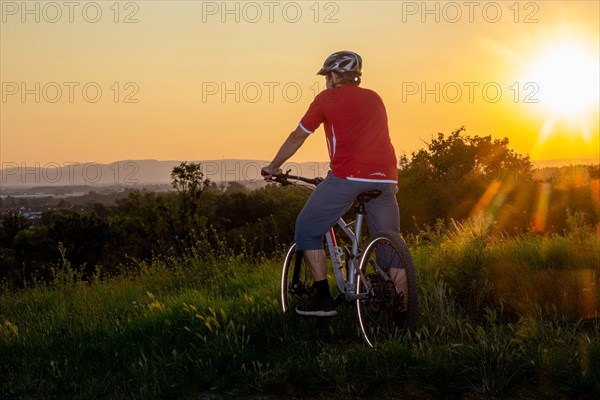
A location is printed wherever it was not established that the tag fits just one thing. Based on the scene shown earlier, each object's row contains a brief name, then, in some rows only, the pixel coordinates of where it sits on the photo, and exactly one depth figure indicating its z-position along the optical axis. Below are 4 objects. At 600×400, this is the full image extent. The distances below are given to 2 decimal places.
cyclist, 6.50
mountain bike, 6.27
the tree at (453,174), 43.91
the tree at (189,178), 50.50
